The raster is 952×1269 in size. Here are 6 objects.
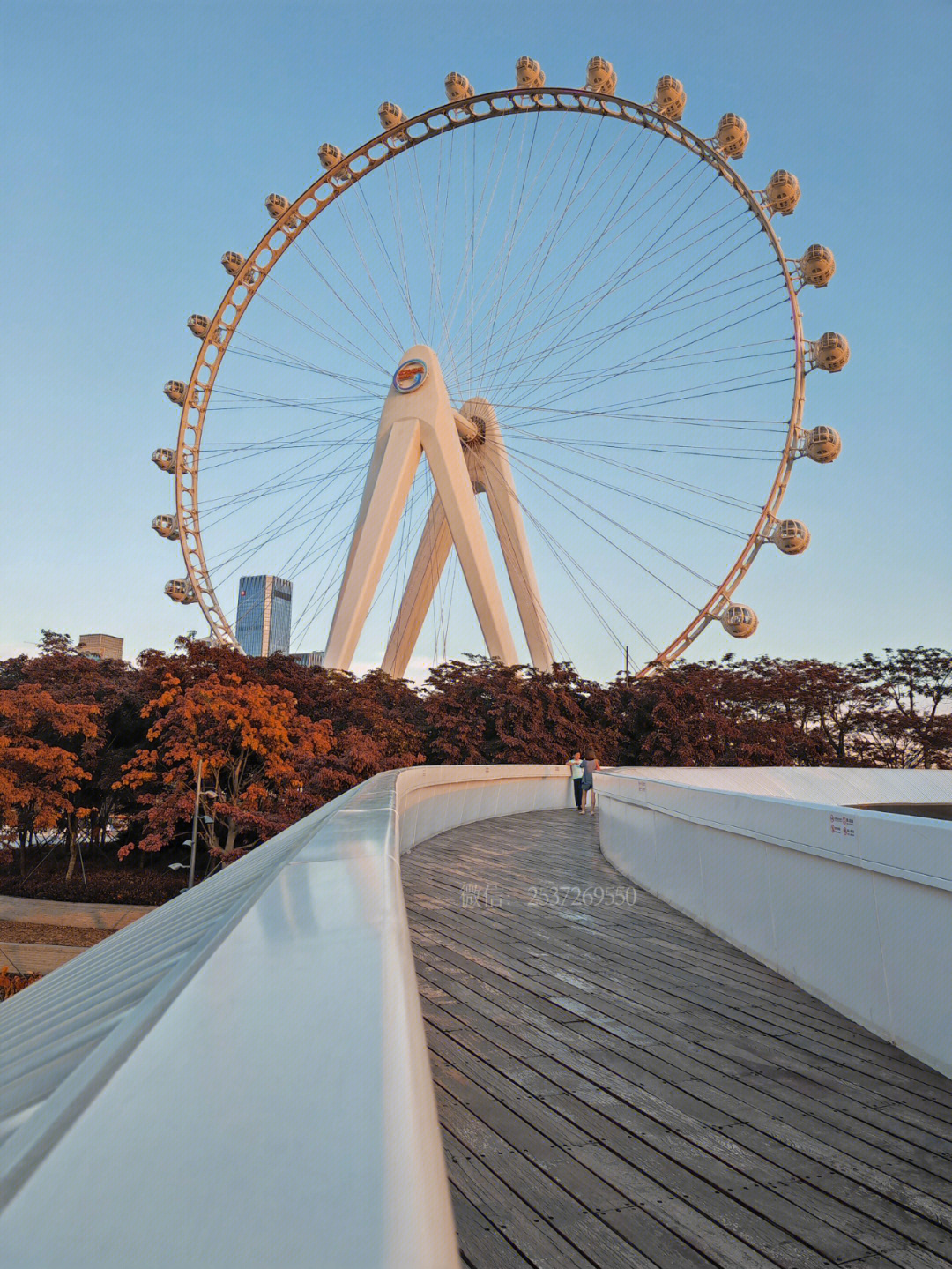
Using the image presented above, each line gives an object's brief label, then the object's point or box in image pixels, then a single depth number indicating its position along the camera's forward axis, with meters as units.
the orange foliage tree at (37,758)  24.33
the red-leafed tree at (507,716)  26.36
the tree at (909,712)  32.62
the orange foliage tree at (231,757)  23.16
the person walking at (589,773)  18.97
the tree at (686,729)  27.67
